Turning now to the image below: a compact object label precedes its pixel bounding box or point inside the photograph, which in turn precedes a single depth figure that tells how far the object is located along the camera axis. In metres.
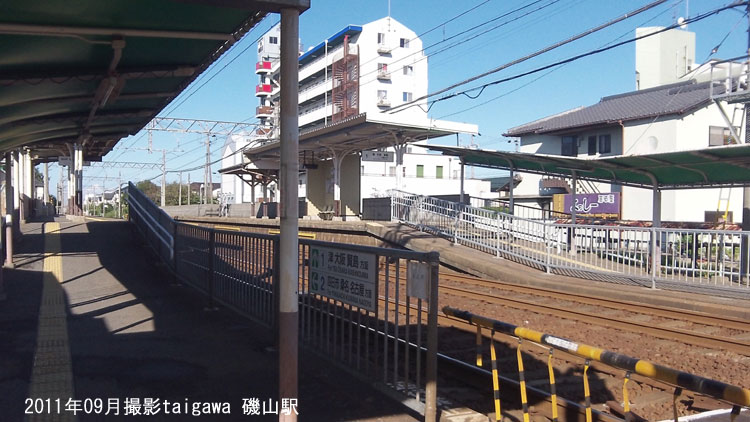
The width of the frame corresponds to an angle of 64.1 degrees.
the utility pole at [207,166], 45.27
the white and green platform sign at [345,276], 5.41
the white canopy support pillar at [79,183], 25.96
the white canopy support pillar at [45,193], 35.19
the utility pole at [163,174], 52.42
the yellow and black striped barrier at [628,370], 2.85
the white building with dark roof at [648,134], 34.56
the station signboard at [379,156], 24.69
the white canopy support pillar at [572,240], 15.09
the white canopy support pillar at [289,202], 4.12
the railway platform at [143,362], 5.05
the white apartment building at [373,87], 58.91
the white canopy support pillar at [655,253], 13.17
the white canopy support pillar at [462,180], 21.27
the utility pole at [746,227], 11.88
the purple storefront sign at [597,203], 36.62
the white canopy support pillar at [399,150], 24.22
